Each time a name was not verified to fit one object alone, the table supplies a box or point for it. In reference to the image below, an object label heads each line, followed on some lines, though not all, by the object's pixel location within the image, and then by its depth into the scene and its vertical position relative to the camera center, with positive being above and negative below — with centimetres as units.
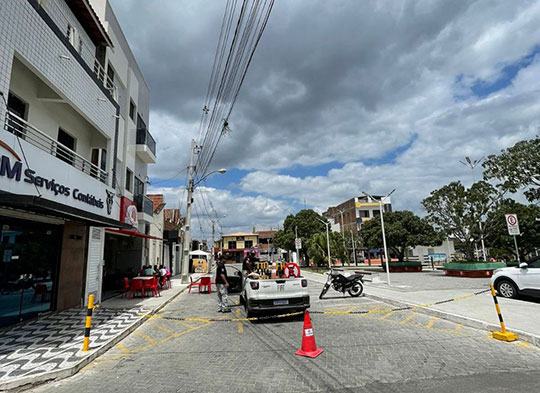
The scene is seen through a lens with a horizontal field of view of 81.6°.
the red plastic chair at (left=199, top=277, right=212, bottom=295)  1634 -111
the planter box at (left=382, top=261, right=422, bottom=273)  3030 -137
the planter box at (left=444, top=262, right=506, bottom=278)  2112 -129
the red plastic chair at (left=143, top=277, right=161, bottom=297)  1391 -97
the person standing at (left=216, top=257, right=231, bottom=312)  1022 -84
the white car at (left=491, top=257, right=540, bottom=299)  1030 -108
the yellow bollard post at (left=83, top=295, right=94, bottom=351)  595 -112
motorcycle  1308 -116
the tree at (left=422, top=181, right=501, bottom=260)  2273 +307
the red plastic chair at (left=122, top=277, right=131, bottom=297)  1349 -103
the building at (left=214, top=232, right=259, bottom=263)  8615 +456
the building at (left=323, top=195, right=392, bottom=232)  6309 +871
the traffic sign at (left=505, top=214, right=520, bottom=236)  1330 +101
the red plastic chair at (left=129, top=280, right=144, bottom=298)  1362 -97
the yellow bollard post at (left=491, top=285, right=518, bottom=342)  629 -173
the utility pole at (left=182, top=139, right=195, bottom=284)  2094 +218
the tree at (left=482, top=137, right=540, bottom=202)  1914 +511
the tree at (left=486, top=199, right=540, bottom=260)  2278 +164
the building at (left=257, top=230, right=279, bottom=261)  9162 +513
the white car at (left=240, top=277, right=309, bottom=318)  845 -101
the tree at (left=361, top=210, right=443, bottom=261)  3086 +196
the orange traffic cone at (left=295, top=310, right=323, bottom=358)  562 -157
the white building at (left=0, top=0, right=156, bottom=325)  708 +339
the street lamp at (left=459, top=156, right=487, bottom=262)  2300 +135
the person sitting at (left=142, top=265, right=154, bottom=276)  1672 -46
